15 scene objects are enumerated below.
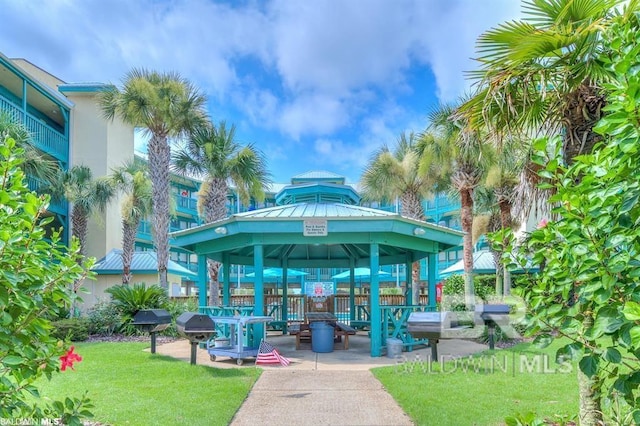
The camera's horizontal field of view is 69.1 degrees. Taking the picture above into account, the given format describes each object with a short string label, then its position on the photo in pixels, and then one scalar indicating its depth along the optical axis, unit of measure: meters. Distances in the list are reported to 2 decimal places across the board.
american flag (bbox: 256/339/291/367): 9.60
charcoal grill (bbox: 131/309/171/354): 10.23
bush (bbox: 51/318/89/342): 13.80
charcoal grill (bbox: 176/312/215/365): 8.59
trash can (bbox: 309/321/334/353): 11.28
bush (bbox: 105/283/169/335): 15.45
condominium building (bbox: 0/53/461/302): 21.27
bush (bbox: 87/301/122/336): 15.12
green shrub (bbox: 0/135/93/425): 2.71
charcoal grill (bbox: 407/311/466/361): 8.30
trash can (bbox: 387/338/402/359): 10.37
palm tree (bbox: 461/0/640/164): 4.82
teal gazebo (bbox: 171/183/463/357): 10.42
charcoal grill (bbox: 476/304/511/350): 10.87
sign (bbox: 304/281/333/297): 19.86
